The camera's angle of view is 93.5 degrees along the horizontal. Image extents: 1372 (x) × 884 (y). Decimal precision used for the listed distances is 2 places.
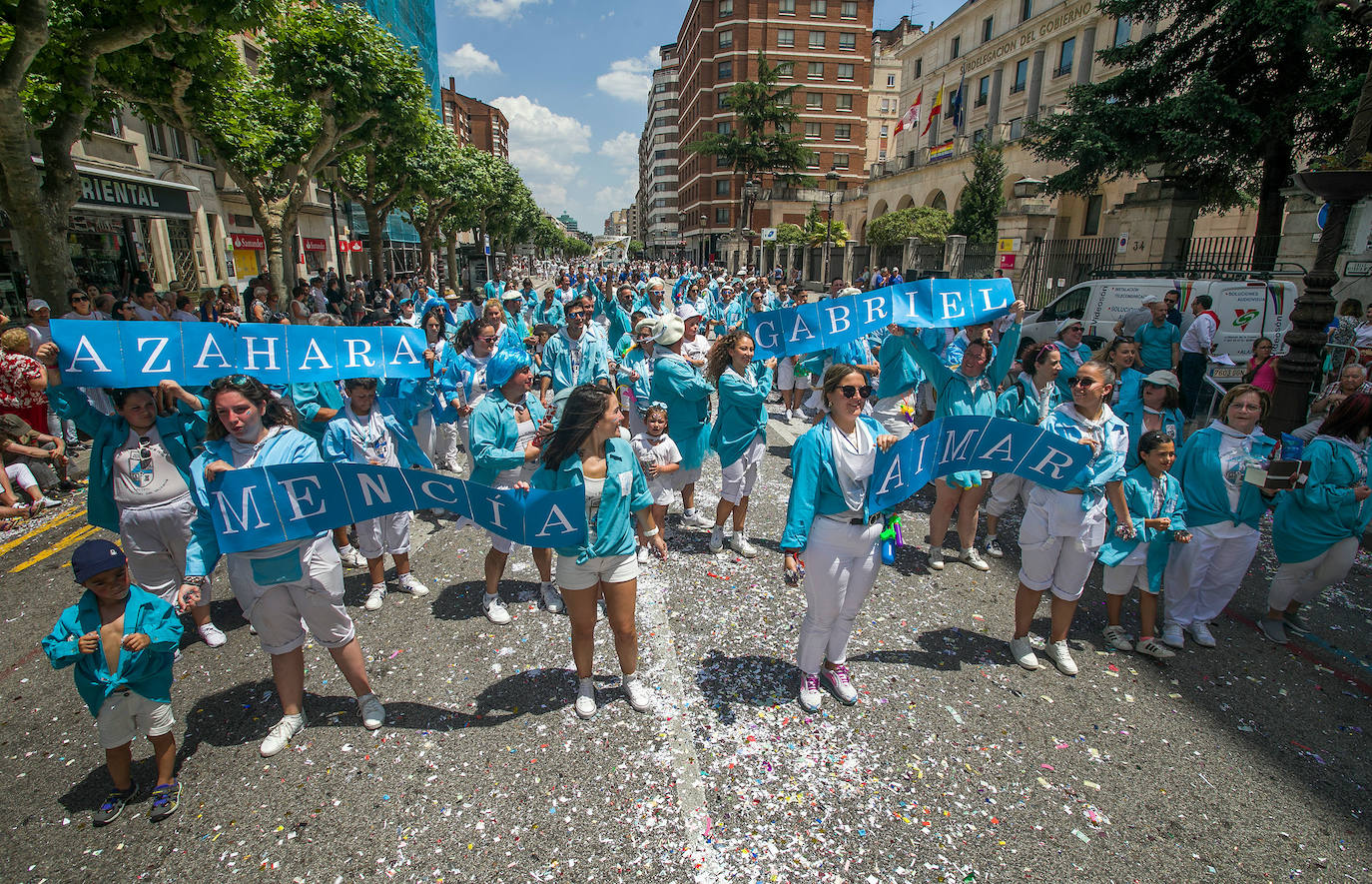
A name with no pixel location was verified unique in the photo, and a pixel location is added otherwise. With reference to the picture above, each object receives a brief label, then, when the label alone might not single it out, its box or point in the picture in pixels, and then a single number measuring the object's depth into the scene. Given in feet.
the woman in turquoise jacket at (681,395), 18.97
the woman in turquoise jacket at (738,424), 18.71
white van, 35.14
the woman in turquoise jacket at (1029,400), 17.62
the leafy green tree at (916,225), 107.14
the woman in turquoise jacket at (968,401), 18.53
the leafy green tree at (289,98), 44.32
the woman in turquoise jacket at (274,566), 10.90
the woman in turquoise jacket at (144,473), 13.42
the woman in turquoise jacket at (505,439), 14.94
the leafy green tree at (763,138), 176.96
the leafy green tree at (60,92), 30.42
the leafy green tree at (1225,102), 51.65
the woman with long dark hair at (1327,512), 14.48
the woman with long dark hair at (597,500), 11.41
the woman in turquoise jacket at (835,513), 11.66
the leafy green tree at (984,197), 103.86
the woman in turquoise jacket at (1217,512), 14.47
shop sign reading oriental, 55.93
